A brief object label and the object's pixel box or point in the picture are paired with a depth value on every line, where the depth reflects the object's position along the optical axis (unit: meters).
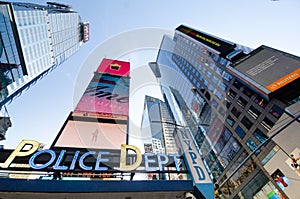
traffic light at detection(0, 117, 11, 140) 29.50
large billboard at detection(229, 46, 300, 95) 24.00
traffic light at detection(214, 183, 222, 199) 7.46
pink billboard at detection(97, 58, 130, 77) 38.81
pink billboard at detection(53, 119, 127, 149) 17.05
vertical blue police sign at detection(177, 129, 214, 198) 6.54
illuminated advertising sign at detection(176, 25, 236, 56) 44.28
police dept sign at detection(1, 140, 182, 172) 7.50
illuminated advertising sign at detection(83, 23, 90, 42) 119.76
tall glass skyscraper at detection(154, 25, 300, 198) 23.78
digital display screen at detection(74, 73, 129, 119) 25.37
